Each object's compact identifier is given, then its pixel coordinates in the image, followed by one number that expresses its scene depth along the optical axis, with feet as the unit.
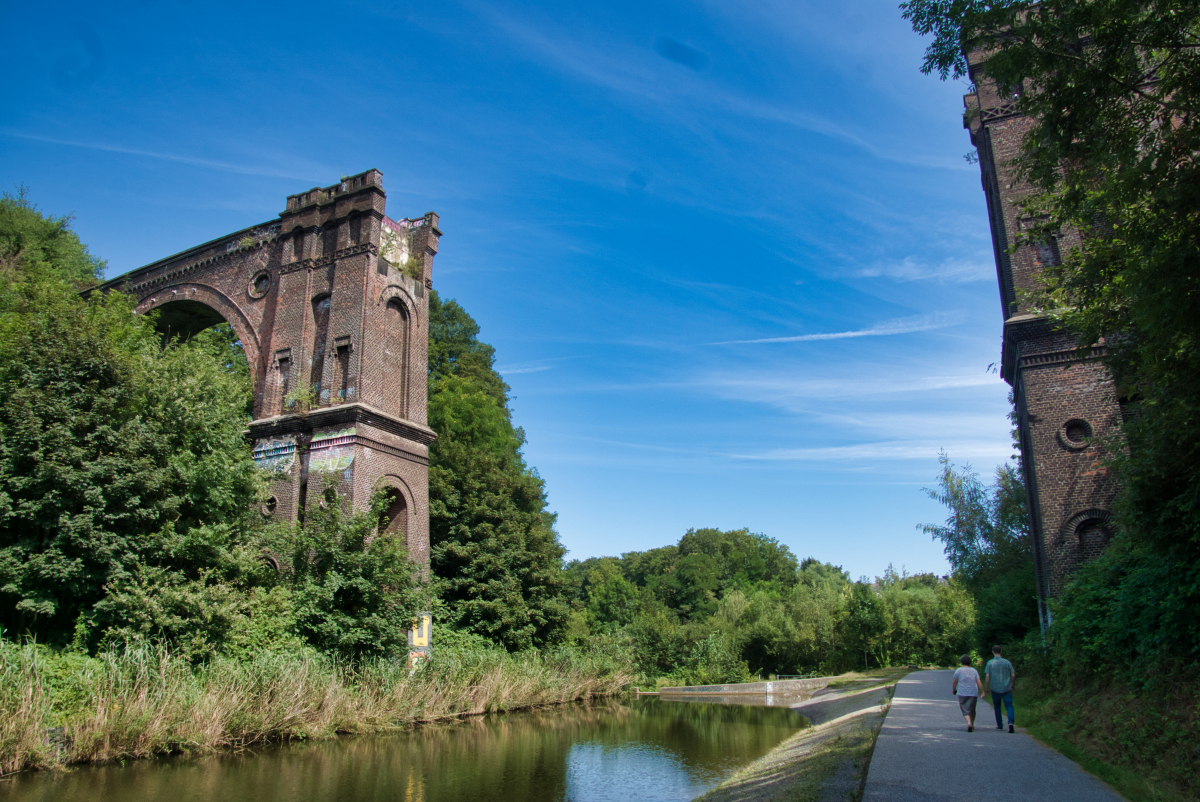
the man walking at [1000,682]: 33.53
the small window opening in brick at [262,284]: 75.67
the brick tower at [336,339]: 65.36
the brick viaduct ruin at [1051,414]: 51.65
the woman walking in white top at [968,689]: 33.22
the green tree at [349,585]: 51.70
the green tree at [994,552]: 70.08
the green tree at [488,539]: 80.94
